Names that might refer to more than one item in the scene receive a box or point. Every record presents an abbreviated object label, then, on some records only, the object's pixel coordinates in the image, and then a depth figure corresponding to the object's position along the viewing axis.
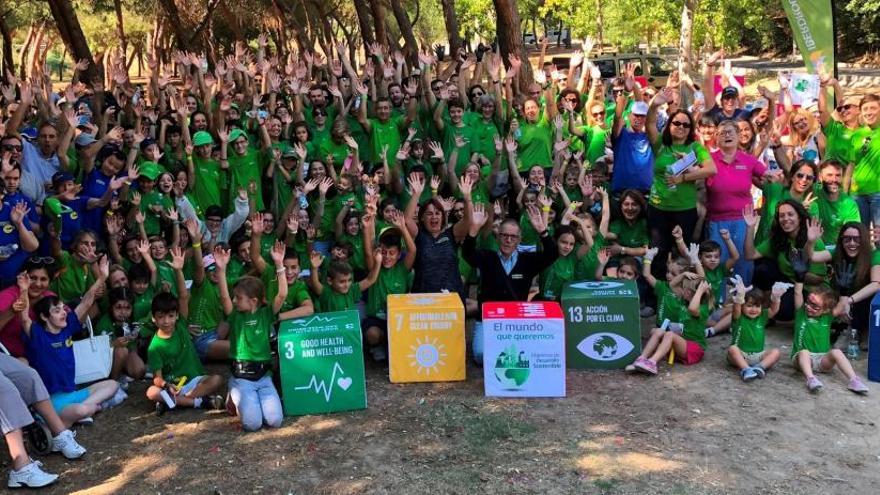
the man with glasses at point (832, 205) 7.59
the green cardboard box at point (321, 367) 5.95
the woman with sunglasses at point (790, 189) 7.70
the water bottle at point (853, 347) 6.97
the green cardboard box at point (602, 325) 6.60
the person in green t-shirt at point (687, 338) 6.67
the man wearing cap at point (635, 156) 8.76
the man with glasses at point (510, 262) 7.09
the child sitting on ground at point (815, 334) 6.57
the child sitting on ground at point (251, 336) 5.95
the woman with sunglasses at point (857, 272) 7.12
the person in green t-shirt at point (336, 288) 6.85
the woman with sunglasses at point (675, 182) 7.89
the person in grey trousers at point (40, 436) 5.46
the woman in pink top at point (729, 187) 7.95
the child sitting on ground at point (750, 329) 6.62
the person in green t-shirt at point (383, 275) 7.07
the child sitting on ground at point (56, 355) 5.85
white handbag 6.10
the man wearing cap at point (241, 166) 8.80
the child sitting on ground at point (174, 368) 6.11
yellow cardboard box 6.34
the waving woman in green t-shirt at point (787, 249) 7.44
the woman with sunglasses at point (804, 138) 9.10
